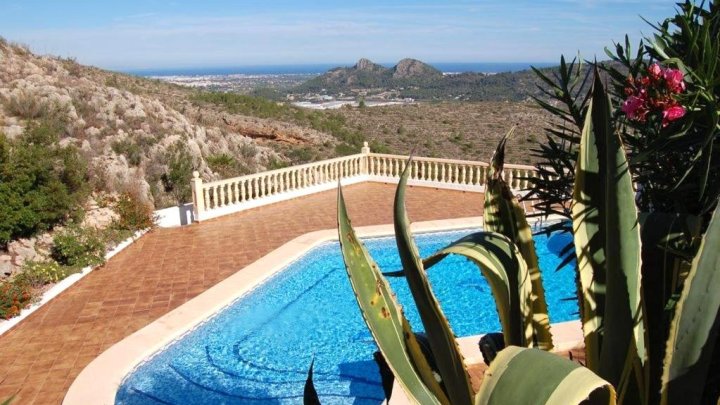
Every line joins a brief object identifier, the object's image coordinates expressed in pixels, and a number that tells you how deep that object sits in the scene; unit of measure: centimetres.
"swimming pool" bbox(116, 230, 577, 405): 515
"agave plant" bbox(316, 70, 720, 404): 136
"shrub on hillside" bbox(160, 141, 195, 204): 1297
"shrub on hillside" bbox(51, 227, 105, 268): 779
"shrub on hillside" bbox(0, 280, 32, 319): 613
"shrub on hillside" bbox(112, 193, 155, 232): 938
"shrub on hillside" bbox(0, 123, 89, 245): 780
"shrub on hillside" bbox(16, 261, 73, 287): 705
